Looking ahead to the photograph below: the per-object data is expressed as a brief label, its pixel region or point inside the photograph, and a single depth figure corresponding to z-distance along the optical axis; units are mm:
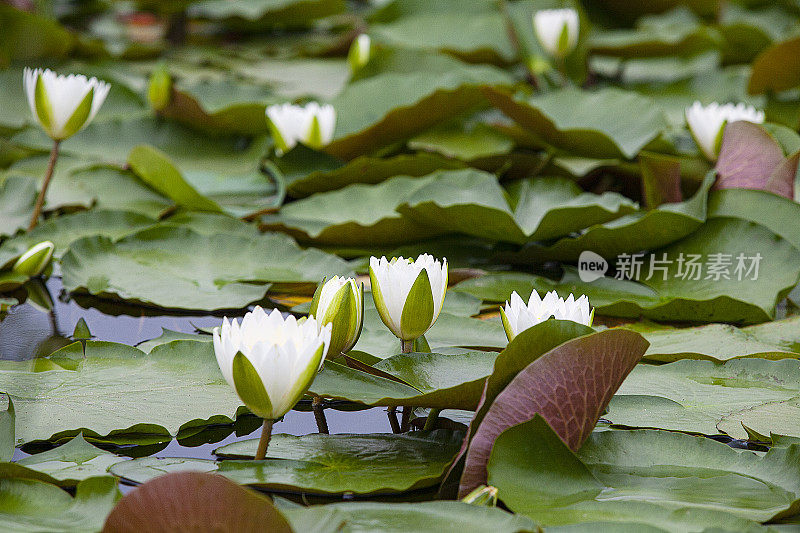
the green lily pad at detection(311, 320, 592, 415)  3906
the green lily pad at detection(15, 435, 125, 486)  3906
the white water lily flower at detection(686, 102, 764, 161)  4390
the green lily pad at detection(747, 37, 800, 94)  4685
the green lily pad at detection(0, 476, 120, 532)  3855
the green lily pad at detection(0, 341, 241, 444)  3968
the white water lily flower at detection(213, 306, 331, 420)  3867
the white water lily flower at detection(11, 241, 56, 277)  4207
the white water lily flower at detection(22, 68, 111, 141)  4247
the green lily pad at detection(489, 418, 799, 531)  3873
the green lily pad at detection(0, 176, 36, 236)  4334
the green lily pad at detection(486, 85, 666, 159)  4440
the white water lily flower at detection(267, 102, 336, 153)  4448
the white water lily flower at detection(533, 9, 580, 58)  4720
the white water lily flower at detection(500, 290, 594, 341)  3939
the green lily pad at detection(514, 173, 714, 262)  4208
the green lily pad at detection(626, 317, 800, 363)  4085
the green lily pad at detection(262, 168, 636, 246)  4224
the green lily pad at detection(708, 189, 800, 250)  4229
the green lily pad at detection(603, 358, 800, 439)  3983
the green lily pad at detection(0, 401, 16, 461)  3912
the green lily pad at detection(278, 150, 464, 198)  4403
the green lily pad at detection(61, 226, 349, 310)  4188
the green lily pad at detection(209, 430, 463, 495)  3897
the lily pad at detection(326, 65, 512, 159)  4491
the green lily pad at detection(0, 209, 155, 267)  4288
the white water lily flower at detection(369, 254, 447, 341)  3957
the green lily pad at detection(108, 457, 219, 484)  3903
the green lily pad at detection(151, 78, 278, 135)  4588
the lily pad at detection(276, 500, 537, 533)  3827
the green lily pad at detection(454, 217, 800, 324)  4177
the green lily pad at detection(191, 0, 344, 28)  6383
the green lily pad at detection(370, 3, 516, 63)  5595
